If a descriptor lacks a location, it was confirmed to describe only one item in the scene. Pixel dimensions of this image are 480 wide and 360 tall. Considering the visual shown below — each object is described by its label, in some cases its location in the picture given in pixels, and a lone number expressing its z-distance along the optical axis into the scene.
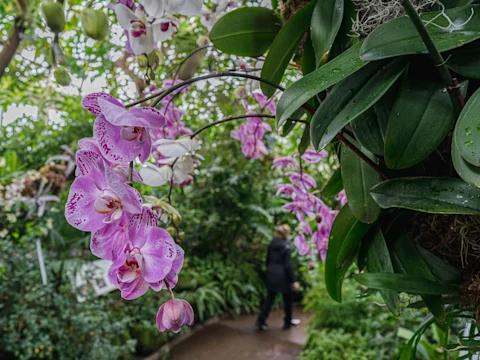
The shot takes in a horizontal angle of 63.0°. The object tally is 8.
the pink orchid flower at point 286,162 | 0.79
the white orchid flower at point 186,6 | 0.35
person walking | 3.12
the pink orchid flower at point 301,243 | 0.93
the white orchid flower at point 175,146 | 0.43
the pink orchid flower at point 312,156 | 0.70
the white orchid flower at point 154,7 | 0.36
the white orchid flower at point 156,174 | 0.46
